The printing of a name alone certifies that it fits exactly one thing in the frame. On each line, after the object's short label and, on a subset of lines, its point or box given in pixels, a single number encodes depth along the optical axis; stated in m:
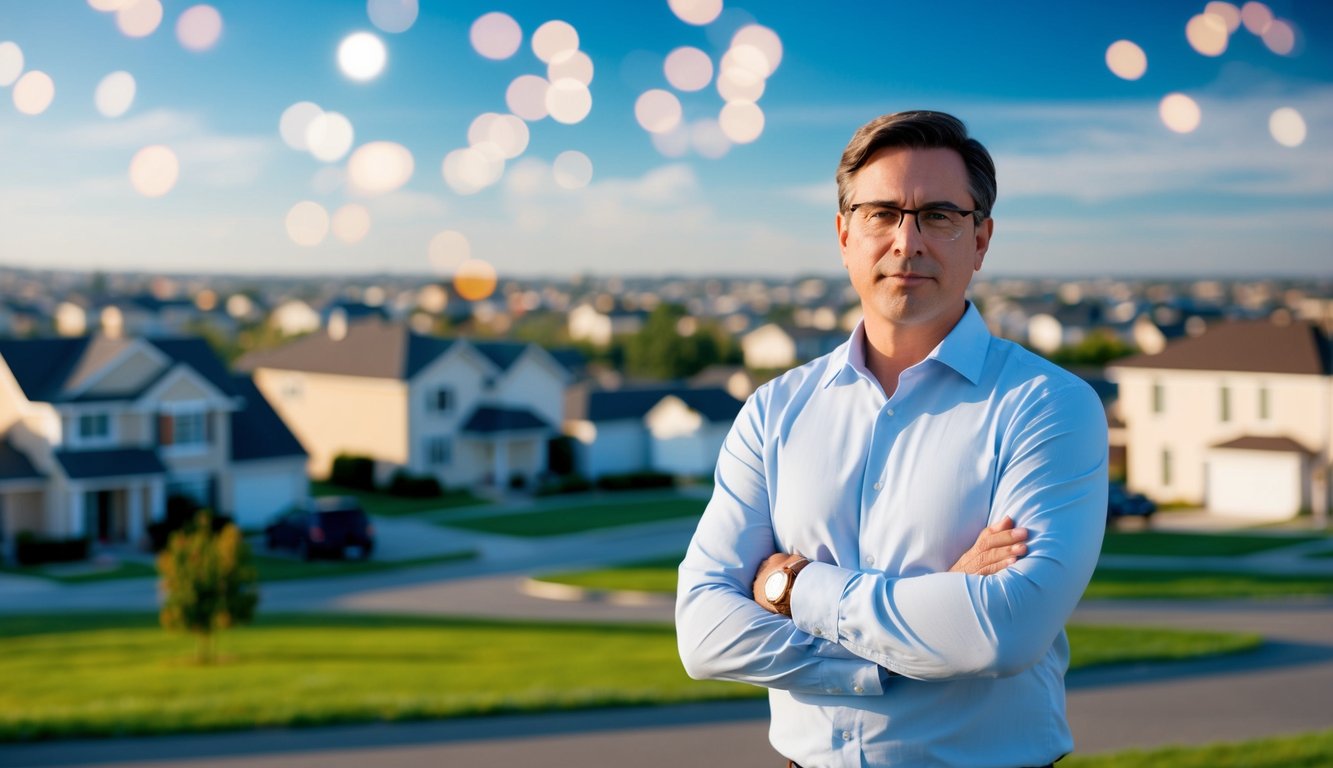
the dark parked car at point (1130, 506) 39.81
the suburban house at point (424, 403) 51.69
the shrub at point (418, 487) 48.97
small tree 20.31
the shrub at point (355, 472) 50.75
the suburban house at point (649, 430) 55.94
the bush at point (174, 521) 37.09
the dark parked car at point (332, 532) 34.97
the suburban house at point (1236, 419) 46.38
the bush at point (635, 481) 52.44
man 3.56
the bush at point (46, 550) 34.62
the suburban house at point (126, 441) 37.25
